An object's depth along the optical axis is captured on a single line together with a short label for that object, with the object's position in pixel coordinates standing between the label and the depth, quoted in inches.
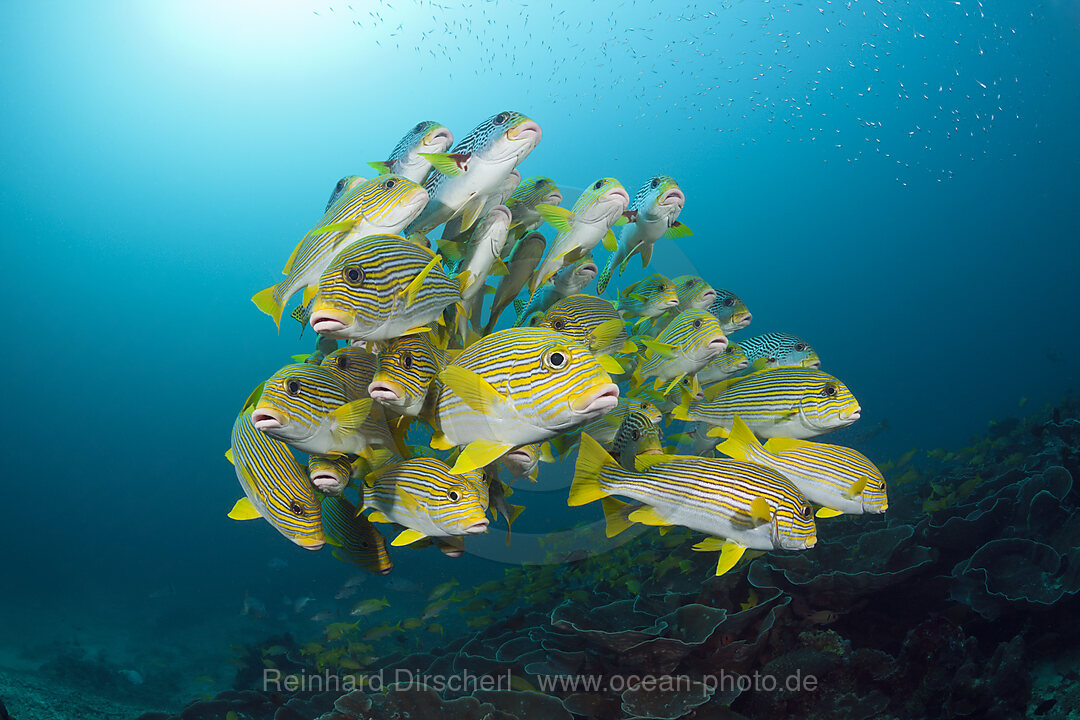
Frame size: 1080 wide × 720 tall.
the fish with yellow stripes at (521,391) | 53.9
